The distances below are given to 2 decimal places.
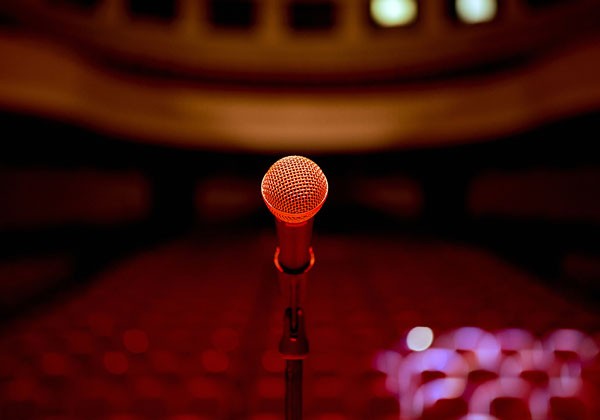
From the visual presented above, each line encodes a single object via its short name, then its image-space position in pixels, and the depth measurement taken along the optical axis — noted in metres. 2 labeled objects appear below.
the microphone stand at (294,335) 0.67
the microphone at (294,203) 0.63
